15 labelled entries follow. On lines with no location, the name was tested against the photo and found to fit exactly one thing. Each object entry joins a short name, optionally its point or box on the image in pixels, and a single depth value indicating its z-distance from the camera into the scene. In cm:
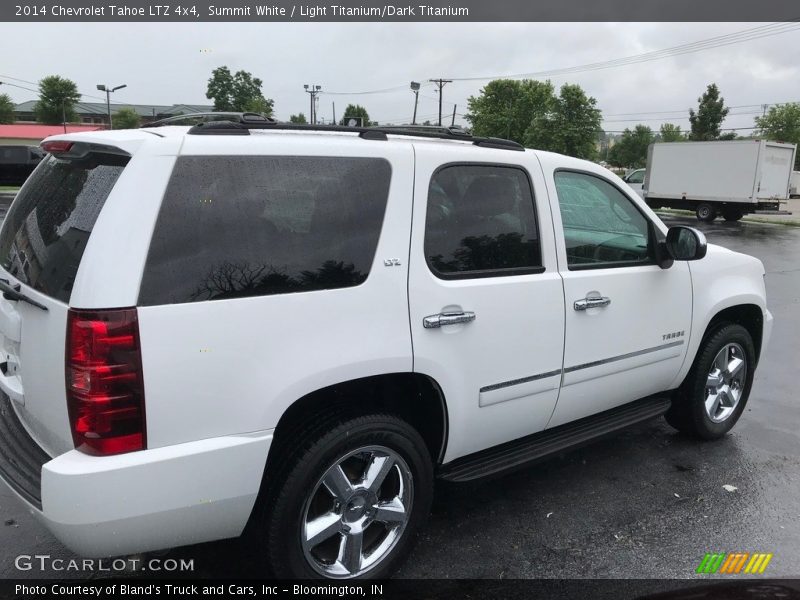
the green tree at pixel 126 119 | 6851
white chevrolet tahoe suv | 208
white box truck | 2352
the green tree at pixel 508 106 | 7306
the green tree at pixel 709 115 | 6781
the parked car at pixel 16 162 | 2117
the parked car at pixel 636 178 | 3094
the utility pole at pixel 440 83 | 5600
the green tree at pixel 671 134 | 8816
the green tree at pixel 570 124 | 5447
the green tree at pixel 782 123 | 7600
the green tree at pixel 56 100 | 7515
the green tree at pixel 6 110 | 8025
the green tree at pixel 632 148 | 9491
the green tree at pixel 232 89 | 7656
